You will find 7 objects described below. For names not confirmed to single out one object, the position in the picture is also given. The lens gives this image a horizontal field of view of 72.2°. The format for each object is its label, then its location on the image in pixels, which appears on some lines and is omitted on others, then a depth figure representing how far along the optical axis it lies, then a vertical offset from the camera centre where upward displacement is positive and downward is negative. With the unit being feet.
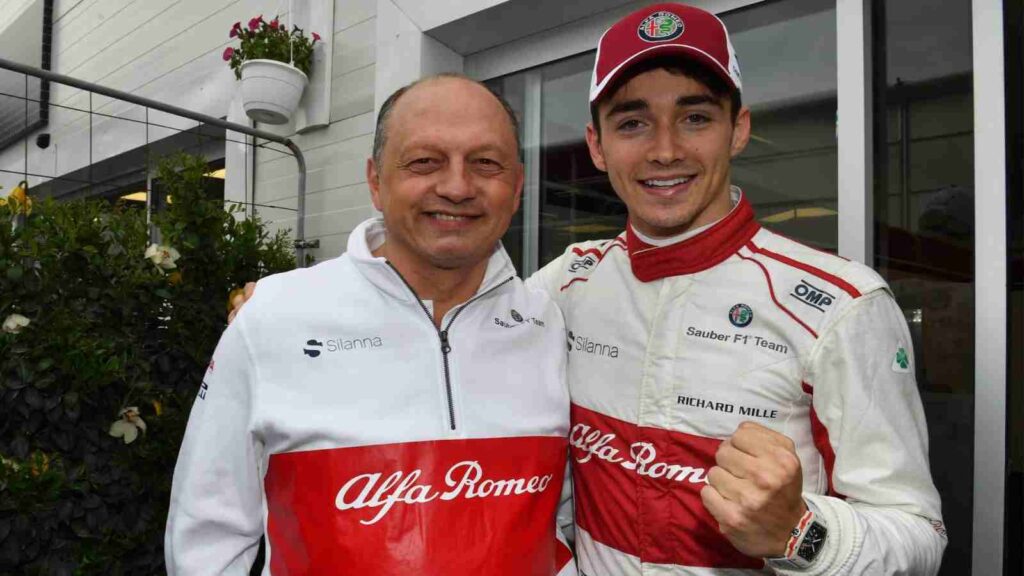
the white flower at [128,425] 7.27 -1.34
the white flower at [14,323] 6.65 -0.26
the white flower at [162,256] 7.83 +0.46
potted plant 10.71 +3.54
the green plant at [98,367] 6.74 -0.74
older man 3.78 -0.60
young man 3.16 -0.39
